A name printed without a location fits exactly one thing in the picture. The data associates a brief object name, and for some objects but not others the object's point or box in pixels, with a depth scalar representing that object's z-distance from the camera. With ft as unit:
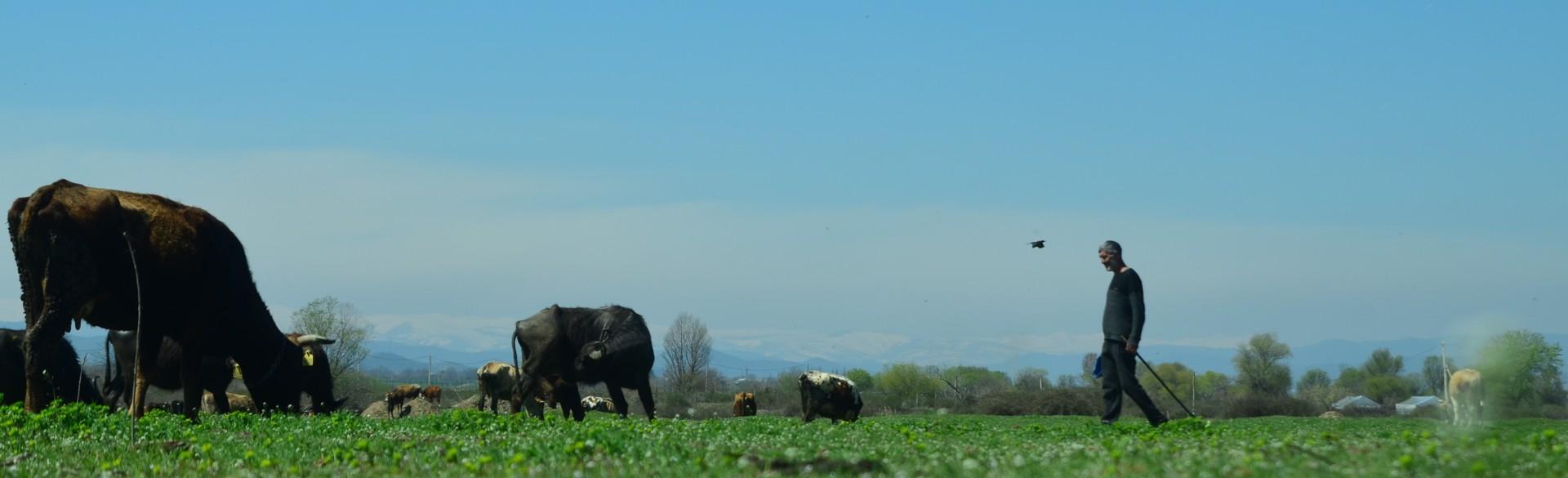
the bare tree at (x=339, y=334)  214.90
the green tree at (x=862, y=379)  313.07
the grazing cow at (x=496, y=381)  139.54
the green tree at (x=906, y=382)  303.27
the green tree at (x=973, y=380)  299.54
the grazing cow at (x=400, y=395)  158.03
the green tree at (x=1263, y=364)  304.71
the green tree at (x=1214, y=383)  320.13
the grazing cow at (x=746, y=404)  144.87
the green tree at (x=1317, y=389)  239.17
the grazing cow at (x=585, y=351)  95.96
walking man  59.26
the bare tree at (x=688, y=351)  306.14
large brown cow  64.13
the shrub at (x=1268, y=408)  179.73
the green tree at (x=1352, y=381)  323.37
